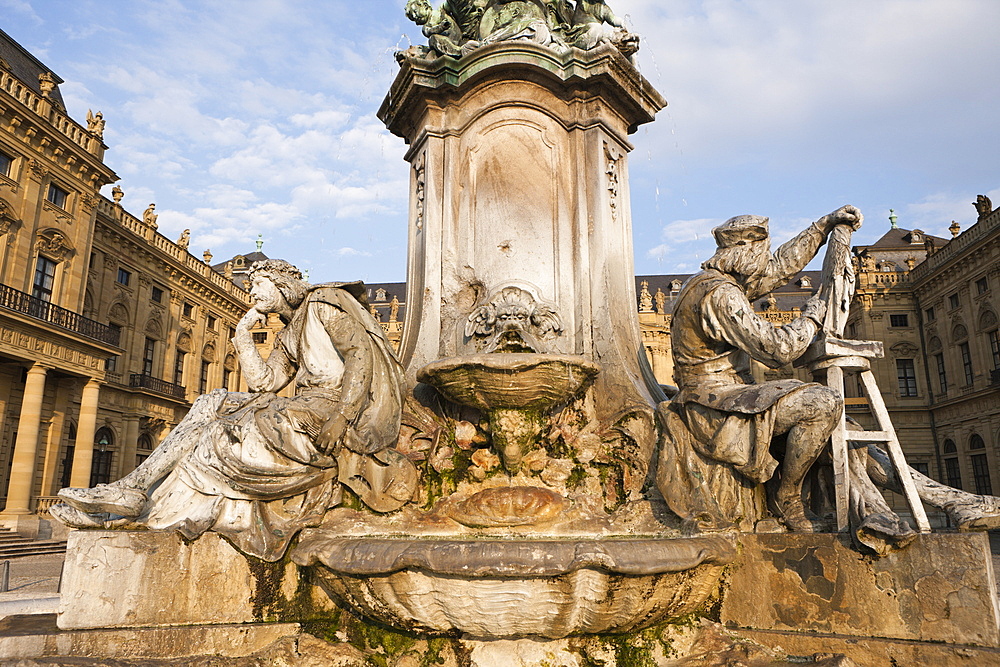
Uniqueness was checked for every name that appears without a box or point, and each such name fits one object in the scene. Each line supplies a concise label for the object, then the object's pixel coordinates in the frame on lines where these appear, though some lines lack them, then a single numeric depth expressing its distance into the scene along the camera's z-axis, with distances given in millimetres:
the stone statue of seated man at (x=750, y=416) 4020
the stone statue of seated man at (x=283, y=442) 4121
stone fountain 3441
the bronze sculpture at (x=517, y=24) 6391
